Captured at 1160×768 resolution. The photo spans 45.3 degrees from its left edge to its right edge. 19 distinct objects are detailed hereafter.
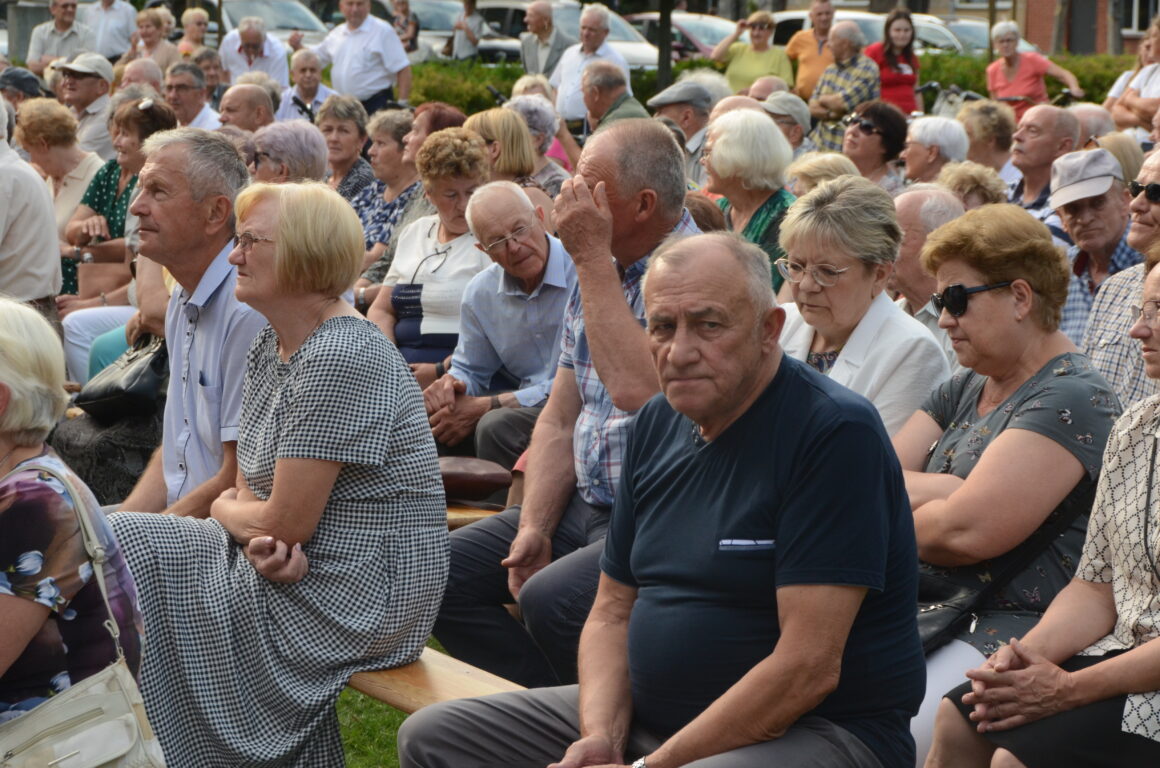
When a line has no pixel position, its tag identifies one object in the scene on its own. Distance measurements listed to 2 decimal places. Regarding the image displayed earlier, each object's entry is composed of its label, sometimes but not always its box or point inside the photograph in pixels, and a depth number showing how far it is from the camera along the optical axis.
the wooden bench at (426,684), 3.66
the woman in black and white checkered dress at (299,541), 3.58
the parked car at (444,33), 21.57
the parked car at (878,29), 22.96
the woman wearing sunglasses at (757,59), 14.98
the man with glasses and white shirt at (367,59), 13.37
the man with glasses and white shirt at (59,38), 15.84
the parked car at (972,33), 27.05
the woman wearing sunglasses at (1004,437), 3.28
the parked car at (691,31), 22.81
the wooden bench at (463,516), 4.92
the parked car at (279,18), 19.56
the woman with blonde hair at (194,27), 15.95
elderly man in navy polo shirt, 2.72
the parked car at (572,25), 19.59
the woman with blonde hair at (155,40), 14.78
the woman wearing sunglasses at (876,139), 7.76
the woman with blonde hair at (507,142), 7.35
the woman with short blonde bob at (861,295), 3.94
